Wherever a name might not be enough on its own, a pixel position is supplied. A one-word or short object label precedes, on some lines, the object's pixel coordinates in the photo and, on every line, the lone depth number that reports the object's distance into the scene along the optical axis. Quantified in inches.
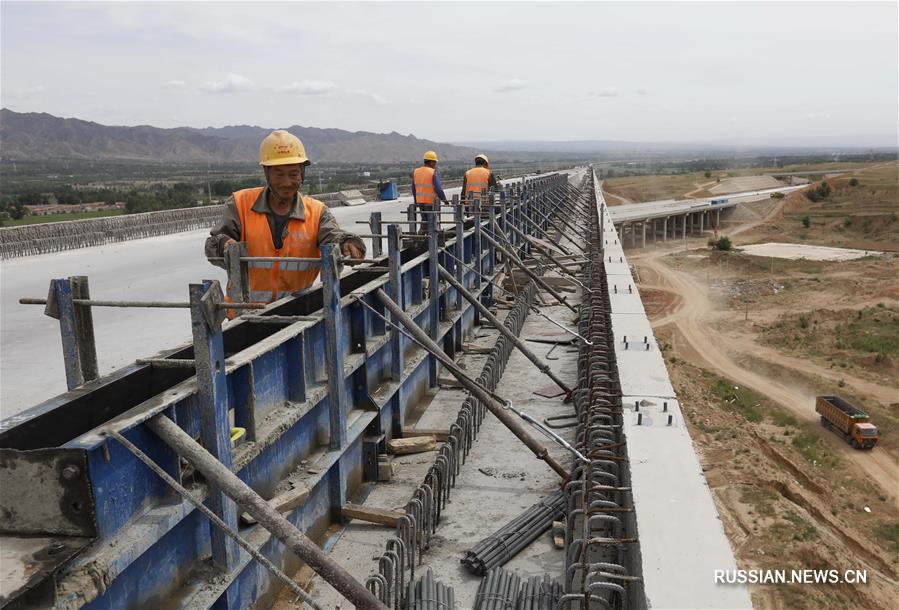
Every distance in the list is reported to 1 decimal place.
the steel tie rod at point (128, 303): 158.3
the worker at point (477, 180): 611.5
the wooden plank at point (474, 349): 440.8
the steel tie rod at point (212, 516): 119.9
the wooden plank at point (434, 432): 290.7
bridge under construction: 123.9
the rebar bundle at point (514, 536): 201.0
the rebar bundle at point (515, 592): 179.9
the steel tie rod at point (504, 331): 325.1
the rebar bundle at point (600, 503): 162.7
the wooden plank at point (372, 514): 215.8
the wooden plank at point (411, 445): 278.7
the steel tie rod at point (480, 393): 235.1
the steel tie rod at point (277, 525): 124.5
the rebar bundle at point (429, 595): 178.7
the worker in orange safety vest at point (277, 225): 231.9
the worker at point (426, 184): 514.6
